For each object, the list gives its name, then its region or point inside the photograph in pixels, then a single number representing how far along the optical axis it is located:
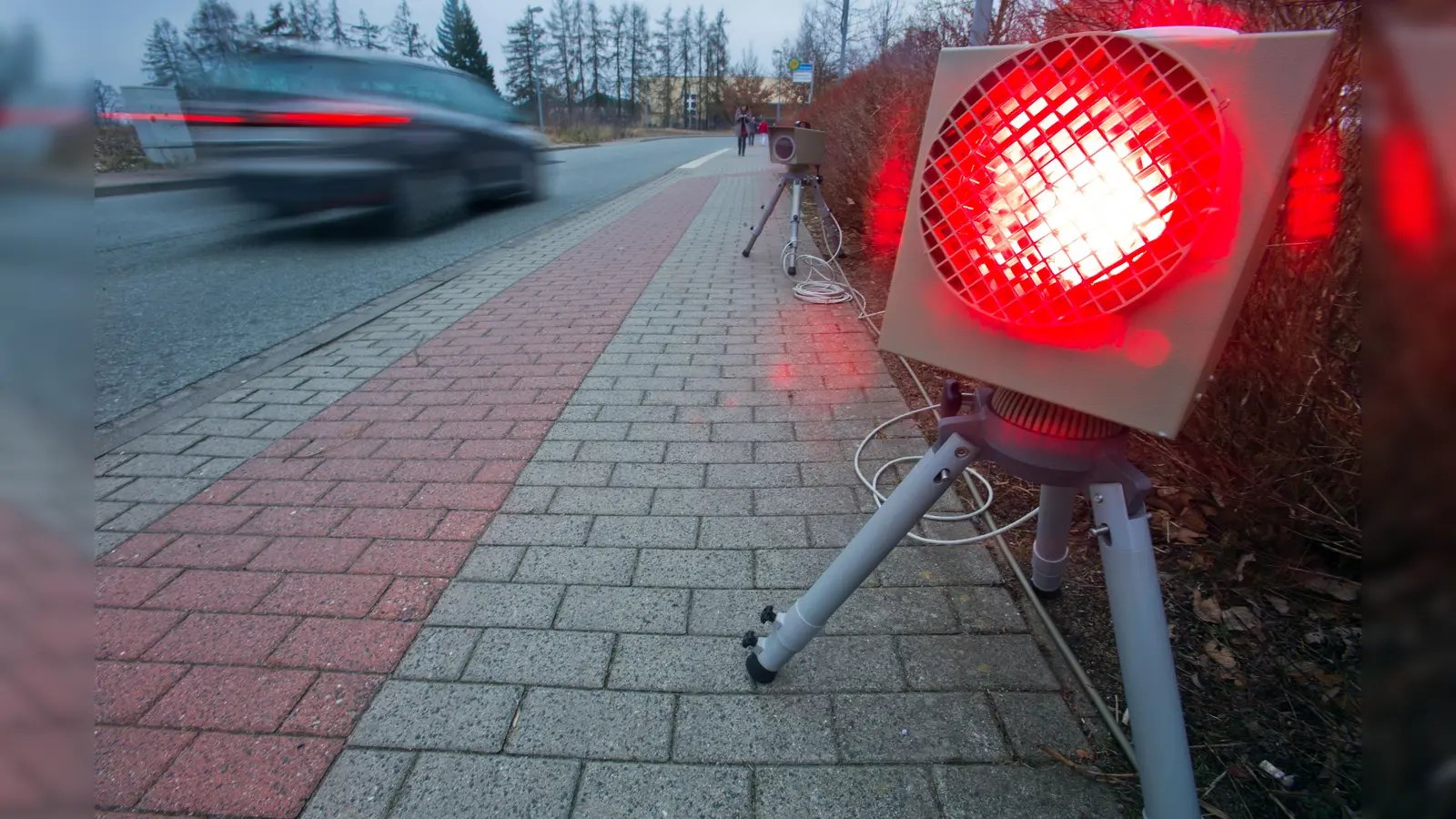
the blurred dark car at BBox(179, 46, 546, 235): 6.57
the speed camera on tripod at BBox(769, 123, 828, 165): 5.78
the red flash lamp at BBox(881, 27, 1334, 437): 0.78
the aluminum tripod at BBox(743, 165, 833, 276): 6.10
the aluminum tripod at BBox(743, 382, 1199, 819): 1.06
